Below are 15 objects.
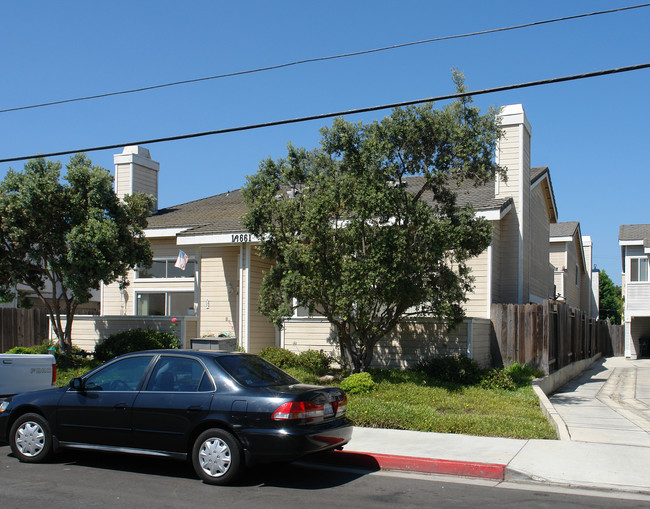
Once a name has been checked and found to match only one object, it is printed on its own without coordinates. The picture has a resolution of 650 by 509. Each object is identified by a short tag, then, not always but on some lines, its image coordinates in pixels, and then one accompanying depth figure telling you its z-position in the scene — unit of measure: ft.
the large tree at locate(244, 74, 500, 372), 40.78
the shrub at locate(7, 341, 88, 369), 53.01
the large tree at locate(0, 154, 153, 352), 50.11
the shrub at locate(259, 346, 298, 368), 51.19
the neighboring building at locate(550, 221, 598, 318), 101.46
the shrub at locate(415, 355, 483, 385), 44.34
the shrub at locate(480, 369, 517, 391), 43.42
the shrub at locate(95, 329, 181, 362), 53.42
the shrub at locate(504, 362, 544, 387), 46.32
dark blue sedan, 23.26
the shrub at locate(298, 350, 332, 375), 49.85
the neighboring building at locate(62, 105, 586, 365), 50.24
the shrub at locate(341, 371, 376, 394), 40.04
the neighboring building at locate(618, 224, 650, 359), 105.19
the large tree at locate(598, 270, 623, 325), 198.10
